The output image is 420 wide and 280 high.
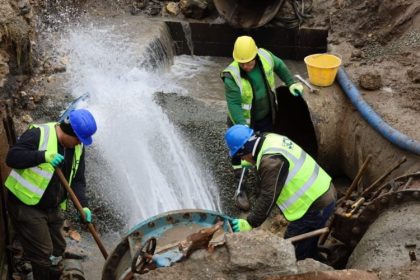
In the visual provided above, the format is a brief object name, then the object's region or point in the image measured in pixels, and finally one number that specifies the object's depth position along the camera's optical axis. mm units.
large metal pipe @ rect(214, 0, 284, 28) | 10680
